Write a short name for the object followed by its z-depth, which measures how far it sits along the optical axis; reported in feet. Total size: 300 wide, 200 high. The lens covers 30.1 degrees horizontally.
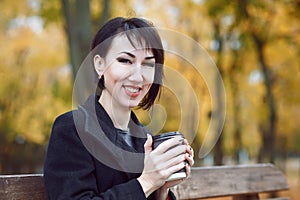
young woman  5.60
